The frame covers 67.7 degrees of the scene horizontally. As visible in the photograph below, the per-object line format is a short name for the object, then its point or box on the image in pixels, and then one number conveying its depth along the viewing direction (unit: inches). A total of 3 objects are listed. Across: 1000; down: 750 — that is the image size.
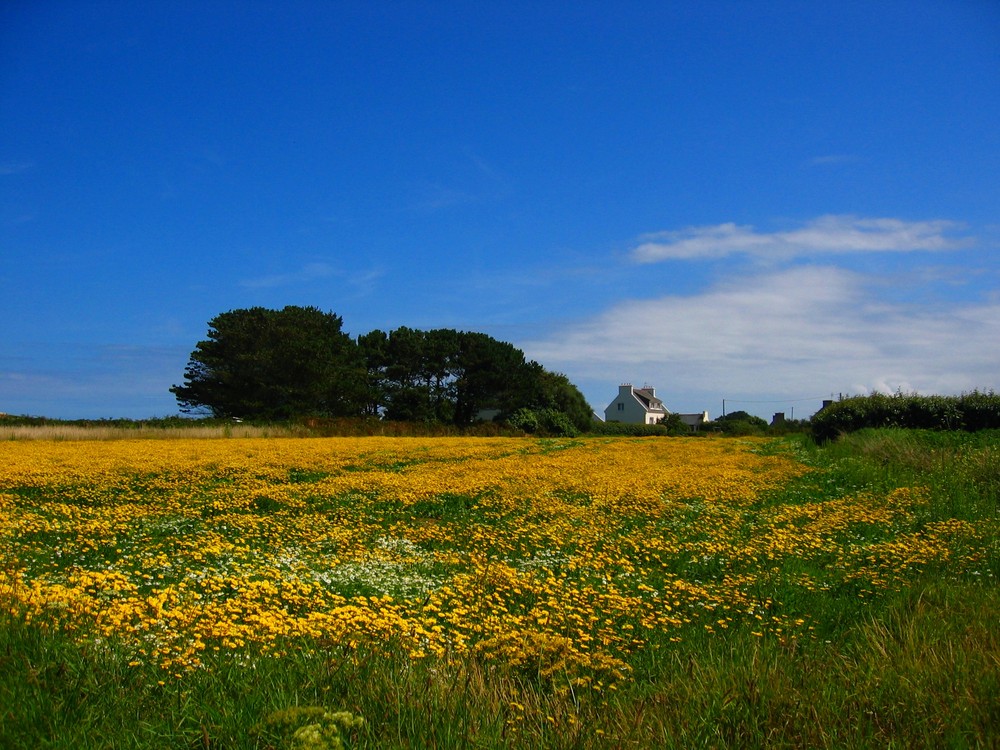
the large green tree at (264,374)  2436.0
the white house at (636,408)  4008.4
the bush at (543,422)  2630.4
